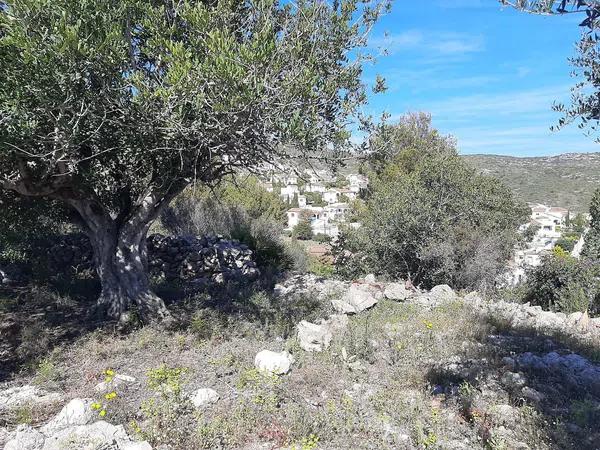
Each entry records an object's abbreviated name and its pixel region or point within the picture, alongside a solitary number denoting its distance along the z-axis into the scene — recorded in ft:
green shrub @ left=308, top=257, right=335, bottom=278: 54.20
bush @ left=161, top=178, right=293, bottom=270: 46.44
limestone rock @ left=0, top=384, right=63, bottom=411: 15.93
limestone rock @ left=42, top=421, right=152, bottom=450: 11.93
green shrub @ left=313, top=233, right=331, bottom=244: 122.38
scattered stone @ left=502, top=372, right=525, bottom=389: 17.29
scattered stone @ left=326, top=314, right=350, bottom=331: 25.58
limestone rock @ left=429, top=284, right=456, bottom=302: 33.11
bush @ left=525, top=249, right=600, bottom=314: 41.19
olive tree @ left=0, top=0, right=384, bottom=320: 16.25
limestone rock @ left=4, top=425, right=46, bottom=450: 12.17
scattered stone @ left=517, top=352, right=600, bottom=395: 18.04
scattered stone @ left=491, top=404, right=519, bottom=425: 14.65
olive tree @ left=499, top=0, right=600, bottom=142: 12.95
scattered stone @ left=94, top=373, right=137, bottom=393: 16.52
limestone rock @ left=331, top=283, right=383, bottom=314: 29.35
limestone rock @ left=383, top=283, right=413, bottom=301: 32.71
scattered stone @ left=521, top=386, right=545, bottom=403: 16.16
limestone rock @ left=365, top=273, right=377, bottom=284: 39.91
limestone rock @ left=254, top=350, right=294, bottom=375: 17.89
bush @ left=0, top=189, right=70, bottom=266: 30.22
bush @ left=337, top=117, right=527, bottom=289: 48.96
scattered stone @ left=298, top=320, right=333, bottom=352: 21.75
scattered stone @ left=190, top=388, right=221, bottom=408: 15.35
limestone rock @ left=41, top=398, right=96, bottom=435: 13.80
